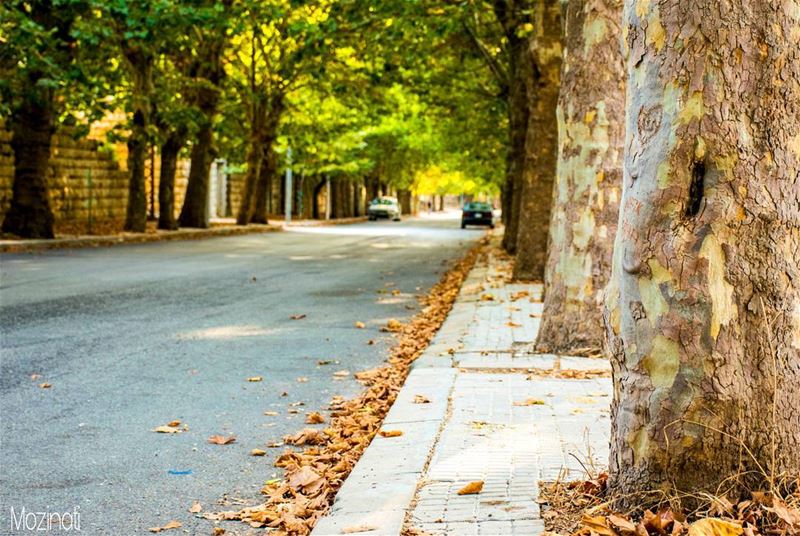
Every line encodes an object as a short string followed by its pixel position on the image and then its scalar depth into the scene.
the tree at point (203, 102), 32.09
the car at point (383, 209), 65.38
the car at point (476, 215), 57.72
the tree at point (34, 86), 21.42
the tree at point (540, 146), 13.05
